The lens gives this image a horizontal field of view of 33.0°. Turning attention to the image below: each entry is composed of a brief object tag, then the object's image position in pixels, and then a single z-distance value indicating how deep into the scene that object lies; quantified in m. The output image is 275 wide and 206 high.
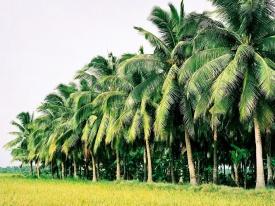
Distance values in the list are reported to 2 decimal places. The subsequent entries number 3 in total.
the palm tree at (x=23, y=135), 63.18
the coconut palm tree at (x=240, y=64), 18.95
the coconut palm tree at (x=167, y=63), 23.19
